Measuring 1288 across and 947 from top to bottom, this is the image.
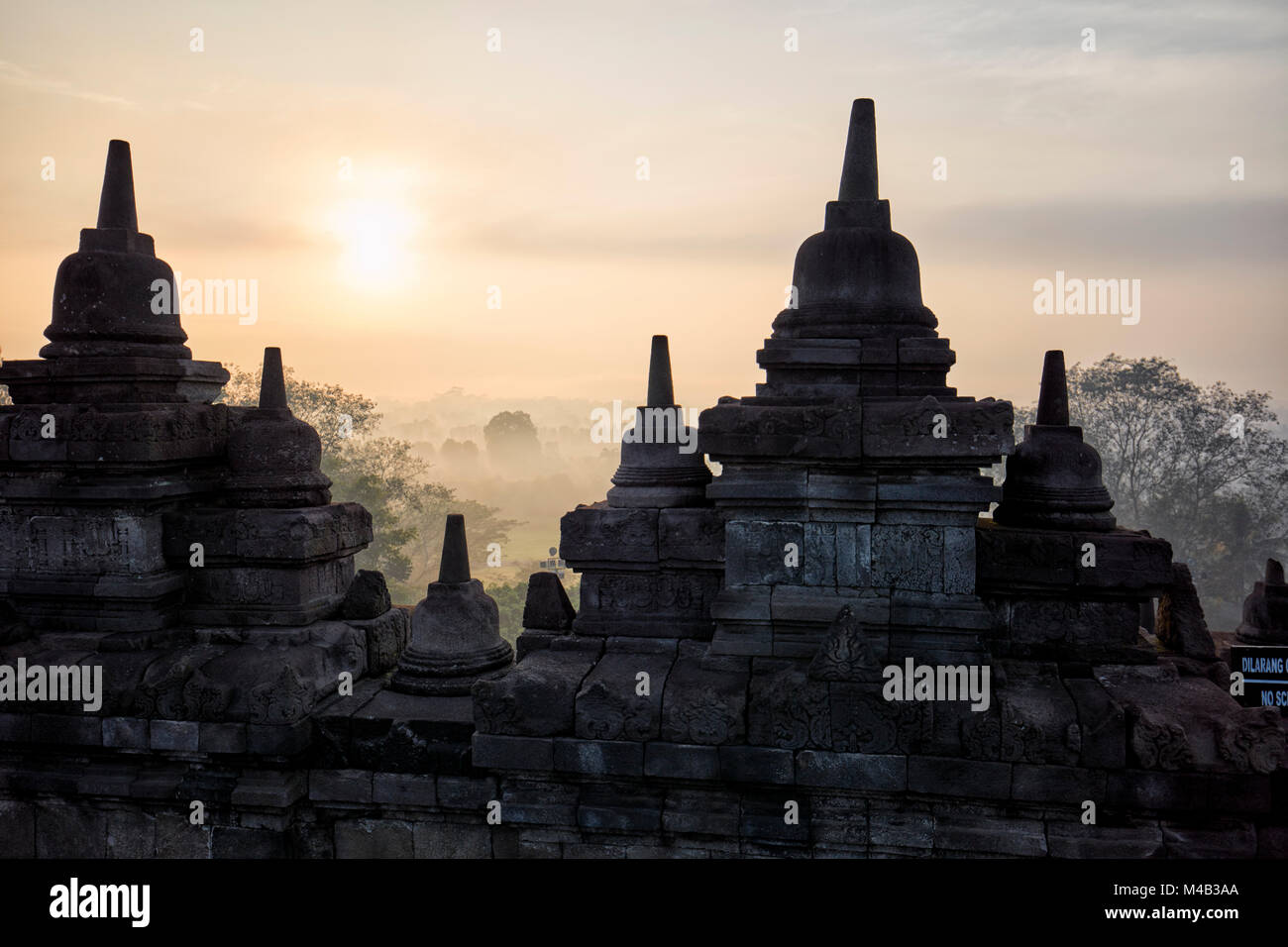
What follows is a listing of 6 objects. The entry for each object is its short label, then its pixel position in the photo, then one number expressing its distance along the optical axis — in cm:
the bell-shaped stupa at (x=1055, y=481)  515
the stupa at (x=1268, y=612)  609
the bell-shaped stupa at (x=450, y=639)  559
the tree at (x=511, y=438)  5384
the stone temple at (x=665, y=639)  441
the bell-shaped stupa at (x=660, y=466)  560
